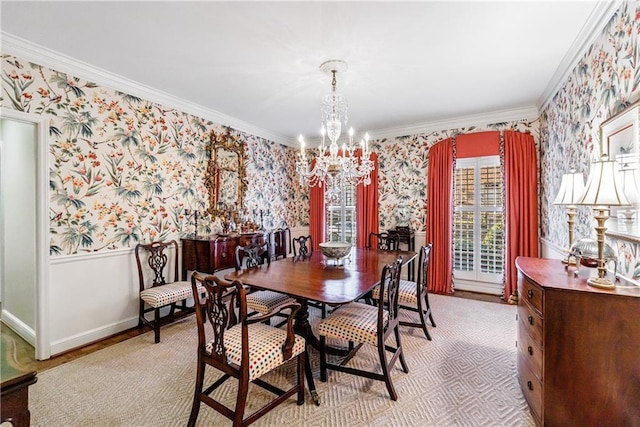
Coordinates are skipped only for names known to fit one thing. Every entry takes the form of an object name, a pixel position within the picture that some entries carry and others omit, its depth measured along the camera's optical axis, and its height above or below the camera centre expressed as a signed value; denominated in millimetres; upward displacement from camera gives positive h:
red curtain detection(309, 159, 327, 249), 5598 -14
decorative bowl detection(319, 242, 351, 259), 2754 -346
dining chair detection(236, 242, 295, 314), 2609 -767
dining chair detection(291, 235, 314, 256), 3662 -395
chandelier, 2691 +819
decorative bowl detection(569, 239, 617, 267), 1792 -251
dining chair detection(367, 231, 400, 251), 3999 -371
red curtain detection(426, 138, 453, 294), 4414 -16
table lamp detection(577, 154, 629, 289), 1485 +89
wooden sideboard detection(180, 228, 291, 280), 3412 -446
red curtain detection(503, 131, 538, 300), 3871 +165
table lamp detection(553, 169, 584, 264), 1948 +159
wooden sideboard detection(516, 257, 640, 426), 1436 -734
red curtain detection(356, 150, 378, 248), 5074 +79
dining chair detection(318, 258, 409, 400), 2006 -816
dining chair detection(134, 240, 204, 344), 2894 -770
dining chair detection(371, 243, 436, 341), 2865 -795
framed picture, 1631 +473
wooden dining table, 1950 -510
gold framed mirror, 4027 +584
